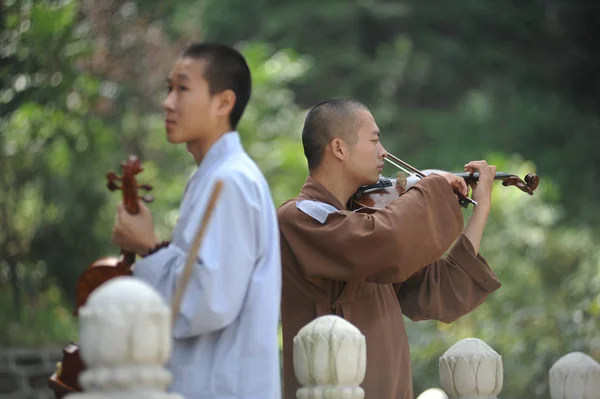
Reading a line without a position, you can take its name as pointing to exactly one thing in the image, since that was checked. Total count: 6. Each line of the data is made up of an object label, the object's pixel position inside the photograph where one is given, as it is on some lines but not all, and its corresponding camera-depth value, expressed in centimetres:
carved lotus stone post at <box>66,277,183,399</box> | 541
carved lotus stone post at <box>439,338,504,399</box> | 841
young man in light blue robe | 645
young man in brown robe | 805
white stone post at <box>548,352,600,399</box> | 850
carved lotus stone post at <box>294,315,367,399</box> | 707
